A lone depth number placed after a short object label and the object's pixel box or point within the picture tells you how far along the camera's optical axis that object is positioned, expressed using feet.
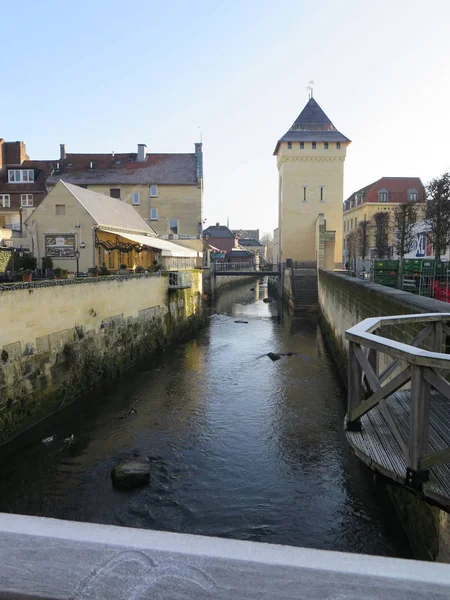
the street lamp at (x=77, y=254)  78.64
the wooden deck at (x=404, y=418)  11.00
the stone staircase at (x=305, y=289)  124.67
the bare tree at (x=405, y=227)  105.91
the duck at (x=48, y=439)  35.47
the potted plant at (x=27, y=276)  46.90
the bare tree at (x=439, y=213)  81.00
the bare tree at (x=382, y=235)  135.23
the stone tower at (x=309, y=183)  159.84
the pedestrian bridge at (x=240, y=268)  136.77
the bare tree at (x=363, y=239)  159.26
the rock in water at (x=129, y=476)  28.55
